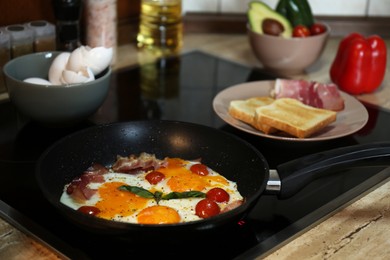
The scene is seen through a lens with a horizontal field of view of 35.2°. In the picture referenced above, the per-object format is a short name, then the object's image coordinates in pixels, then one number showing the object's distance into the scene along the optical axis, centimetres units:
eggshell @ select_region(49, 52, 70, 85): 121
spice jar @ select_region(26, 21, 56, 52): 139
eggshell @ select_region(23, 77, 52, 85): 118
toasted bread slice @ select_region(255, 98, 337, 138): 117
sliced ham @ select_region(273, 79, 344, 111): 130
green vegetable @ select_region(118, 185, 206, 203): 90
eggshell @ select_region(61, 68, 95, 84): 117
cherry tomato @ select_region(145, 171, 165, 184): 96
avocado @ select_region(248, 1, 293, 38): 156
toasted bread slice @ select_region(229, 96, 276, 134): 120
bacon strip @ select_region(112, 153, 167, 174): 101
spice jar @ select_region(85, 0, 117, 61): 150
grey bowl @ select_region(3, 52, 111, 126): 114
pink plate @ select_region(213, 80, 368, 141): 119
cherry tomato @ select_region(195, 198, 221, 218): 86
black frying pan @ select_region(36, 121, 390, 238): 79
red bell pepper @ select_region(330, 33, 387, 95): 146
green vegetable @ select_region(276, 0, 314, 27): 158
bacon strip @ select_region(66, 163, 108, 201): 91
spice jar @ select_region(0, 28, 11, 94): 132
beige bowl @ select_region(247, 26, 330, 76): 152
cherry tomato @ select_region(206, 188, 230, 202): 91
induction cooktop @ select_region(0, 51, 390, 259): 84
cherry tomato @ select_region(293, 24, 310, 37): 153
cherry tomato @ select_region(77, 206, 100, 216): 85
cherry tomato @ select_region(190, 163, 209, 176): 100
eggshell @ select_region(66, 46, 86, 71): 119
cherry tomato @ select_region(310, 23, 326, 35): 156
